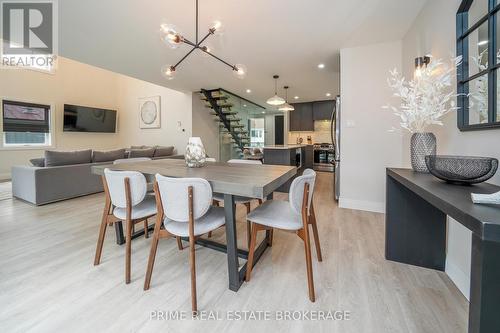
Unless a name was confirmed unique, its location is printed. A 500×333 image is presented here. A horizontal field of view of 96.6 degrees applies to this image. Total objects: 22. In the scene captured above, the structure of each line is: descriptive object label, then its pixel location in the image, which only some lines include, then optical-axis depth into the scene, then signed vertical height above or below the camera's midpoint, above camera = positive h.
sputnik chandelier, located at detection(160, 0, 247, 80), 2.01 +1.18
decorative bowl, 1.13 -0.03
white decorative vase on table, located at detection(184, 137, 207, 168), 2.21 +0.07
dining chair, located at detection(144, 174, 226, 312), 1.41 -0.32
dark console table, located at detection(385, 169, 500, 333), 0.66 -0.36
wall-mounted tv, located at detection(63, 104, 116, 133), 6.89 +1.38
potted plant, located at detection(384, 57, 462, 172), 1.64 +0.42
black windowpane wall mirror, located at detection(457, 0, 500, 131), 1.27 +0.62
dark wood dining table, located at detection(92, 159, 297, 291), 1.43 -0.13
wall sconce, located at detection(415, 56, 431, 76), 2.07 +0.94
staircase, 6.38 +1.39
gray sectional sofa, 3.59 -0.27
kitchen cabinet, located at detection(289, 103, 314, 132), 7.97 +1.59
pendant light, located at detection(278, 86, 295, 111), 5.53 +1.36
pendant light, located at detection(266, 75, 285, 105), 4.49 +1.23
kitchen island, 4.43 +0.11
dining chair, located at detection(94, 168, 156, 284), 1.66 -0.31
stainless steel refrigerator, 3.63 +0.39
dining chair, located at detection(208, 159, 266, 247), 2.19 -0.38
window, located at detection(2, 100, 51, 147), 5.80 +1.01
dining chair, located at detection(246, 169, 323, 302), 1.50 -0.41
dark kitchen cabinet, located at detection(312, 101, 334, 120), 7.59 +1.79
